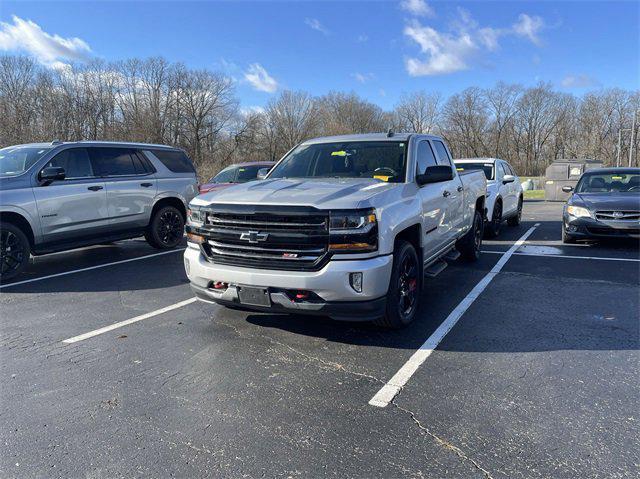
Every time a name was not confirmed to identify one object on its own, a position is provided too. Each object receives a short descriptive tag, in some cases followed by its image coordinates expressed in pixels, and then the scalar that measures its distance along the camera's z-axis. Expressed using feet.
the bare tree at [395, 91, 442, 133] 263.02
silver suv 21.58
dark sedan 27.17
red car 39.96
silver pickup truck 12.16
